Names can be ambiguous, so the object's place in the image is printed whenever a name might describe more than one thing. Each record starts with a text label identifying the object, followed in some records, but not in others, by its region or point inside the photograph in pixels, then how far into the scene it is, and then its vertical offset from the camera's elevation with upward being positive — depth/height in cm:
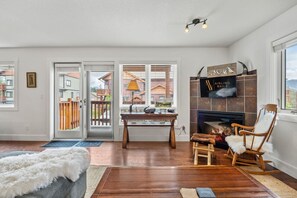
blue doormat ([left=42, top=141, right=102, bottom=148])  327 -103
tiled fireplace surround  275 -6
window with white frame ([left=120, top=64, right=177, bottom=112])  366 +39
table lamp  328 +28
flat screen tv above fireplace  296 +25
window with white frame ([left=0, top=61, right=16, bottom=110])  368 +31
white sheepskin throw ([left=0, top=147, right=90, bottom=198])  82 -47
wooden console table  307 -40
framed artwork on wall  360 +46
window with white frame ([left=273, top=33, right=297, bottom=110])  218 +47
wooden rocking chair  211 -66
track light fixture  232 +124
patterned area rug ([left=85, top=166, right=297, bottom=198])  165 -104
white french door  367 -9
